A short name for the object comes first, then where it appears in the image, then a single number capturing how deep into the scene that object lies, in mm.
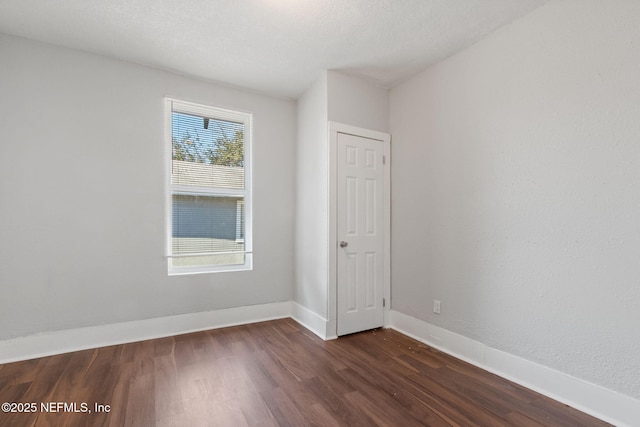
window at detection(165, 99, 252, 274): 3027
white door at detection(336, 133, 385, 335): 2969
